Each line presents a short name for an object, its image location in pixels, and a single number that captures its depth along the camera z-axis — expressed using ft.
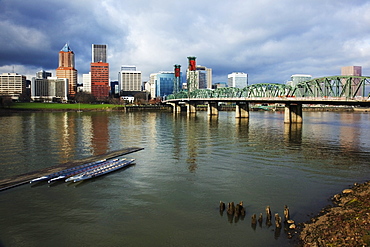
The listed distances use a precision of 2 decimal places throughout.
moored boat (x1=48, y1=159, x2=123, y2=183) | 98.08
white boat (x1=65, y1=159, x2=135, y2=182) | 97.86
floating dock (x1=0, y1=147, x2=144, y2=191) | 91.42
